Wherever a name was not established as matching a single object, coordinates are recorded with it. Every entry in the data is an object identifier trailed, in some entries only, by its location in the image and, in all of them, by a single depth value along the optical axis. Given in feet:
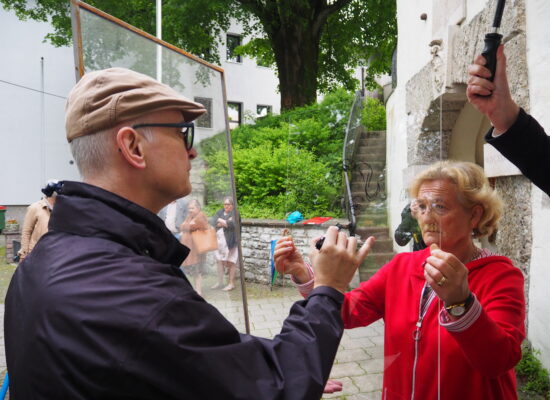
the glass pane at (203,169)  5.90
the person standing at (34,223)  14.51
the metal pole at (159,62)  6.08
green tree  40.93
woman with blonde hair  3.95
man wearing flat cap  2.34
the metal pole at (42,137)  46.68
